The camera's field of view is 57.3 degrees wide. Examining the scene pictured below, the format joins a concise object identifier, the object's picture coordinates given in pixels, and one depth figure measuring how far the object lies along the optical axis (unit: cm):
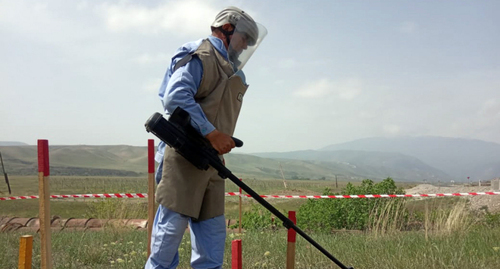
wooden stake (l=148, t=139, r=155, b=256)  420
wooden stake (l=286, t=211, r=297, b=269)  354
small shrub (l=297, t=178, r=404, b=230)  827
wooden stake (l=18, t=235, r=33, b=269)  319
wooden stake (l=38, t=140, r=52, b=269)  347
